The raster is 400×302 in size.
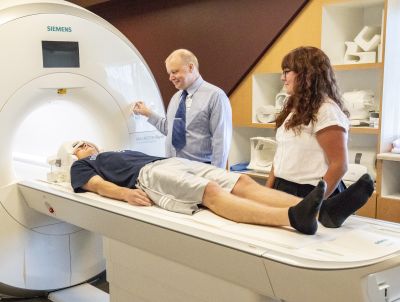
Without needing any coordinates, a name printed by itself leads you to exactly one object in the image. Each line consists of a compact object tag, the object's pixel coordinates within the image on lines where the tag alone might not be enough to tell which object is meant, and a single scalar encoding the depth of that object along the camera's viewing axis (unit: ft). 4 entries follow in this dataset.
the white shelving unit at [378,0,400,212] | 8.70
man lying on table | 4.84
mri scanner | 4.27
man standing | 8.55
